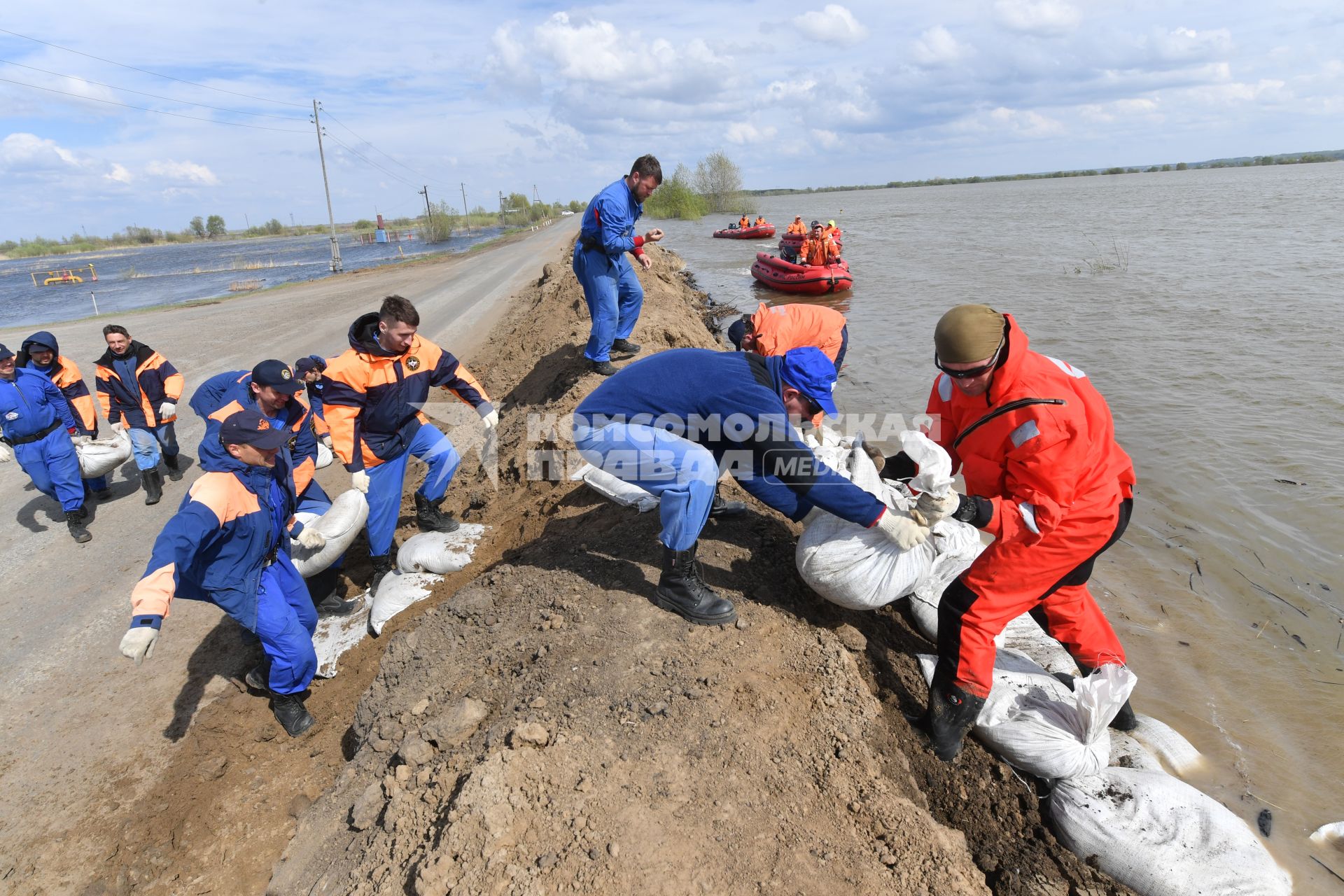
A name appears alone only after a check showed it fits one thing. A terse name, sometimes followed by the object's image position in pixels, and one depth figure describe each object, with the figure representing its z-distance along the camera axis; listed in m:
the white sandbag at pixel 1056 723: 2.63
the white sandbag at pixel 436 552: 4.30
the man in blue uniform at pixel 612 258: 5.66
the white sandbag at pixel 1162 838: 2.29
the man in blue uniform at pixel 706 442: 2.81
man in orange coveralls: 2.46
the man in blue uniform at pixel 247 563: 2.70
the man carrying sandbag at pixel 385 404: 3.98
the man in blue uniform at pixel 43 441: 5.45
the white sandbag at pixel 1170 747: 3.03
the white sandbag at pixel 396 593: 4.00
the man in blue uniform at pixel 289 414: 4.02
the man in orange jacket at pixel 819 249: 17.14
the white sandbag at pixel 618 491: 4.12
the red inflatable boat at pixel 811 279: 16.67
